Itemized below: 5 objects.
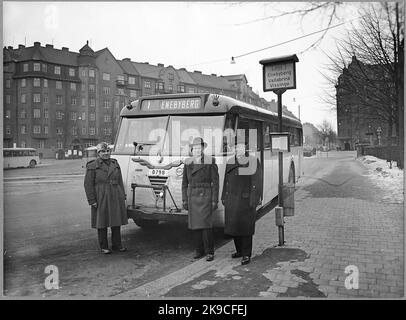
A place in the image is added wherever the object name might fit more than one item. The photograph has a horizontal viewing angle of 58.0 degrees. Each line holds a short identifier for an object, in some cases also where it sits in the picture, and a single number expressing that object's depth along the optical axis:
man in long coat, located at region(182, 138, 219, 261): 5.57
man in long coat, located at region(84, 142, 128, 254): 5.88
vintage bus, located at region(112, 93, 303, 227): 6.25
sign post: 5.89
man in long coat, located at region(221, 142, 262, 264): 5.29
